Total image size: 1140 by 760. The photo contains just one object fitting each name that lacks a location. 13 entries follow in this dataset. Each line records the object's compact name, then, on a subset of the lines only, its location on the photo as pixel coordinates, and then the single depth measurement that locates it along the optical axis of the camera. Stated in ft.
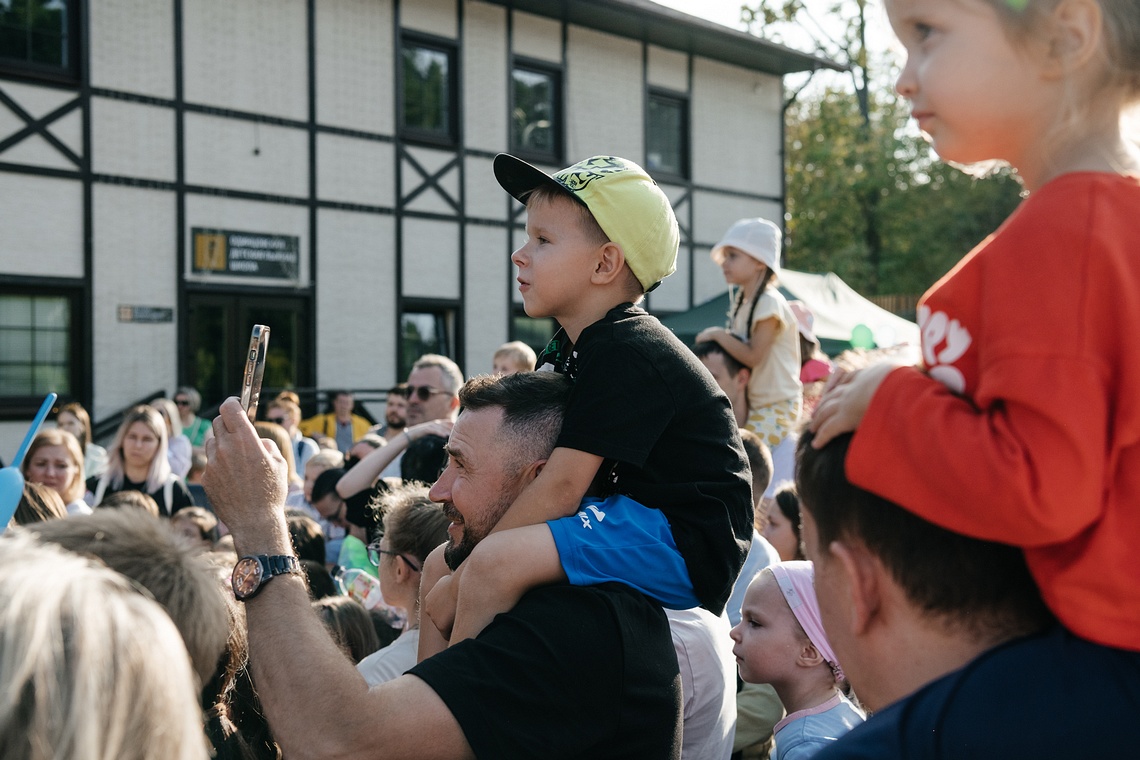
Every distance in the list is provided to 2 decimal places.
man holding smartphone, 6.25
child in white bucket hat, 20.42
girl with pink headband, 9.91
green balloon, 43.75
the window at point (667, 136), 63.36
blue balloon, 9.70
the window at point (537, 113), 57.31
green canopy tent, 48.39
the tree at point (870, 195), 106.52
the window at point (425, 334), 53.88
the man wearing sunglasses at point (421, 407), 19.36
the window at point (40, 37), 41.24
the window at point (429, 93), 53.11
